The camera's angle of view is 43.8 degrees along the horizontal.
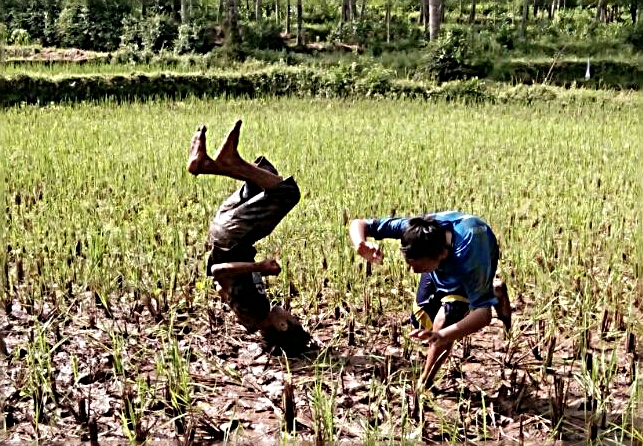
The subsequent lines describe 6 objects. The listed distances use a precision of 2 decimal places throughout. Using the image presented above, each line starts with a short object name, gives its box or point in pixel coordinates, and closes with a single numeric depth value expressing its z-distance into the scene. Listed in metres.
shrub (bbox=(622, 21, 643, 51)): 17.47
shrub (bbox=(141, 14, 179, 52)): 15.11
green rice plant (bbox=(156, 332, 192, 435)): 2.18
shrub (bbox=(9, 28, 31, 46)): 15.45
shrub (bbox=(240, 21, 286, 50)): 16.38
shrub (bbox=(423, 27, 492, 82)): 11.95
